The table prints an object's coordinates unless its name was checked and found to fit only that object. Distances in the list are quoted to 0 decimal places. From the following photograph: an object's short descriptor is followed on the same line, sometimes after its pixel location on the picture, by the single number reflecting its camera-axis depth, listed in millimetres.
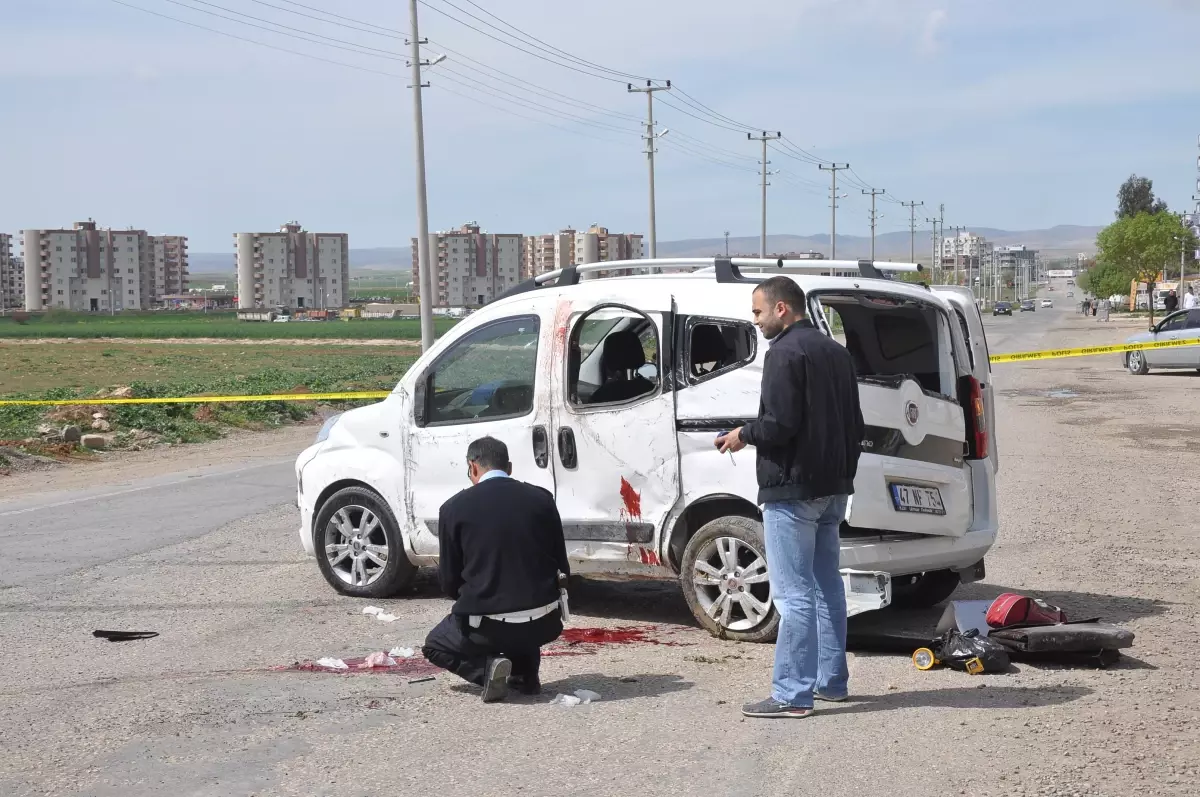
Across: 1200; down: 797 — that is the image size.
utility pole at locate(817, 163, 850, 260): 94656
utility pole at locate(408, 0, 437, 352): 36000
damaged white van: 7480
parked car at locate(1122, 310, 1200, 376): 32719
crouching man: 6484
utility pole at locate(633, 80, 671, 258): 55656
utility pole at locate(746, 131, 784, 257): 74044
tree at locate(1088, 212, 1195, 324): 89188
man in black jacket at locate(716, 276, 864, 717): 5953
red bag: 7070
